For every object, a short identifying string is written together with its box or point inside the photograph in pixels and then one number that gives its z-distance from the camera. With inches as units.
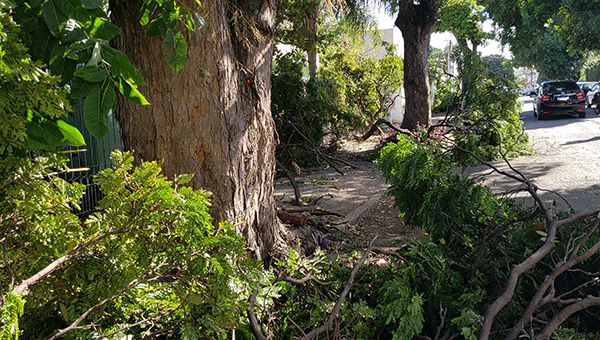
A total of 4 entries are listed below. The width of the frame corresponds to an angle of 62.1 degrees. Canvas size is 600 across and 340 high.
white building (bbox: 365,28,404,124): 1006.0
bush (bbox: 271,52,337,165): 445.7
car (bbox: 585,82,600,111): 1221.1
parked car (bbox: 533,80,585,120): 924.6
